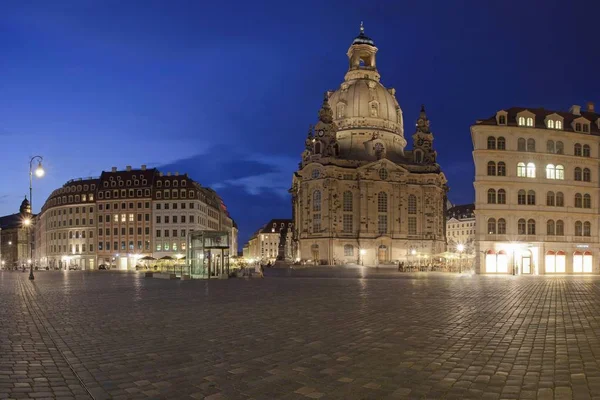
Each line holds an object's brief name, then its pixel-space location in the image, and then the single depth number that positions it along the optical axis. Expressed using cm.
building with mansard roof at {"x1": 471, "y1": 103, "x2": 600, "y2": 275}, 6009
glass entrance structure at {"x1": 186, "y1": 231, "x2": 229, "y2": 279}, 4853
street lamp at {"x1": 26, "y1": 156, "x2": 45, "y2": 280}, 4280
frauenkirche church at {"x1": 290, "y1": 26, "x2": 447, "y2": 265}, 10375
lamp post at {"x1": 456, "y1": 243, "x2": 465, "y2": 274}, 6708
